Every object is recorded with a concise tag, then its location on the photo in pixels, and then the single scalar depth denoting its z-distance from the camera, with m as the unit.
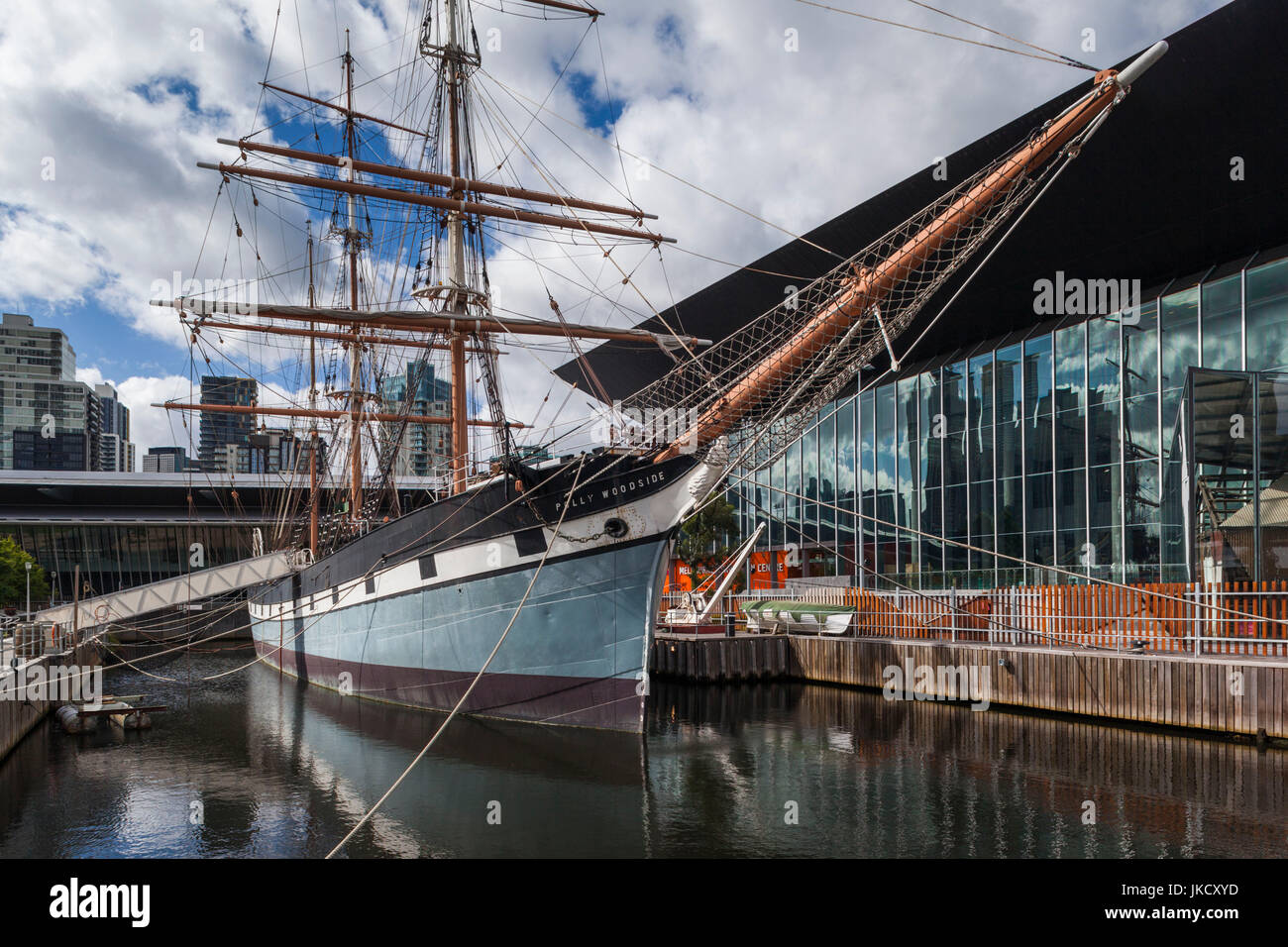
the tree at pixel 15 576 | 33.44
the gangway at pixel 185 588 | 25.00
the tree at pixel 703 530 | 31.03
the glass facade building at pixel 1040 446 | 20.22
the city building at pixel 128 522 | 45.56
